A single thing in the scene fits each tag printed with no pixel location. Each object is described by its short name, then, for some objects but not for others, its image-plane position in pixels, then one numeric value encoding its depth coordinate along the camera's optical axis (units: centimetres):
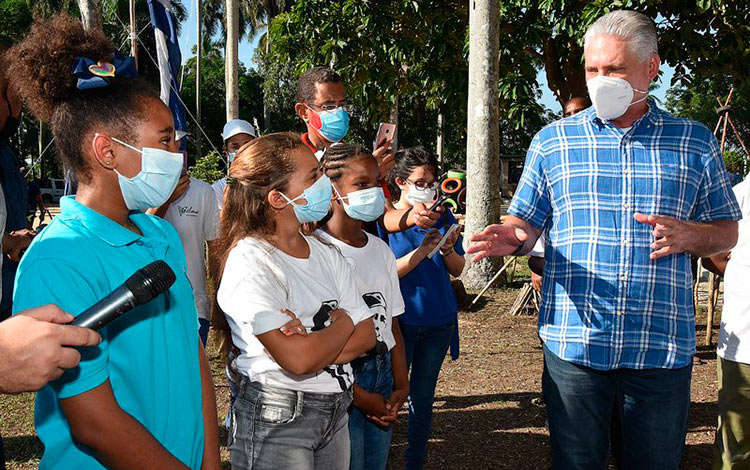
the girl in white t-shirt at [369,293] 306
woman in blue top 380
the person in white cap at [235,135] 572
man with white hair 262
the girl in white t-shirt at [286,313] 232
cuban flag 650
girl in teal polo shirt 165
